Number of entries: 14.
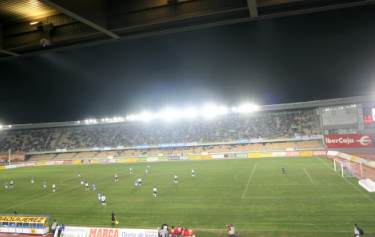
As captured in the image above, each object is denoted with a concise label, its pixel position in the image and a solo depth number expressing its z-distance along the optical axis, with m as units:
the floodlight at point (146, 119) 92.60
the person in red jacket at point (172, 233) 17.92
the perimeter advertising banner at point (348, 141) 61.31
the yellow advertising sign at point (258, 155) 70.06
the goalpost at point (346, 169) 38.16
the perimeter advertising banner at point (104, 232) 17.83
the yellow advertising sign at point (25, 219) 21.52
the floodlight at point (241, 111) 83.43
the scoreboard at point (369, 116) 62.92
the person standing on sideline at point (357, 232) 16.59
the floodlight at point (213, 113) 85.19
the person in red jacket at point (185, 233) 18.05
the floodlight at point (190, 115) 85.66
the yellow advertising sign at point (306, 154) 66.70
